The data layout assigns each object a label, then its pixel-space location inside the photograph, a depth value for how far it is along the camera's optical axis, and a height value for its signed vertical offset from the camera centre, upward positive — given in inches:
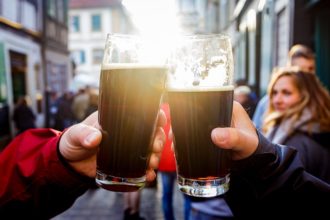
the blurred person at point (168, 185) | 150.0 -49.4
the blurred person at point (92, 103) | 226.7 -17.7
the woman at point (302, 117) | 89.4 -12.7
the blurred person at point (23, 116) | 346.9 -38.1
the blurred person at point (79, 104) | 382.8 -30.9
